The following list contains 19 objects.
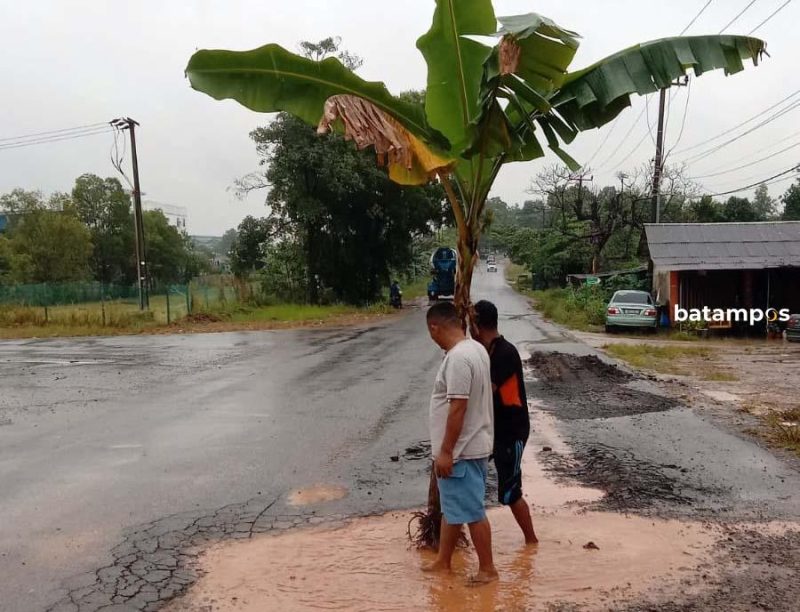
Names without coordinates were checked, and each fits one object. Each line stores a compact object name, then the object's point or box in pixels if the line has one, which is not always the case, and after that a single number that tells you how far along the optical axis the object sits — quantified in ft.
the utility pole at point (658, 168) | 96.53
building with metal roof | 75.51
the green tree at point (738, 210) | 144.87
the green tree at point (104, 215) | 196.65
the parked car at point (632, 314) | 74.49
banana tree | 15.26
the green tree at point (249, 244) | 119.14
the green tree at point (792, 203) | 149.59
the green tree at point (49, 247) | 160.97
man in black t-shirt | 14.84
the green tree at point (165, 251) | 208.74
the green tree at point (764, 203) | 248.81
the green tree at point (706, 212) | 140.60
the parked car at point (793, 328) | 65.92
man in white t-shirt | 12.78
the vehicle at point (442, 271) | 128.06
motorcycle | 121.29
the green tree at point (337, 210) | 101.35
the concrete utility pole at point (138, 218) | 100.73
